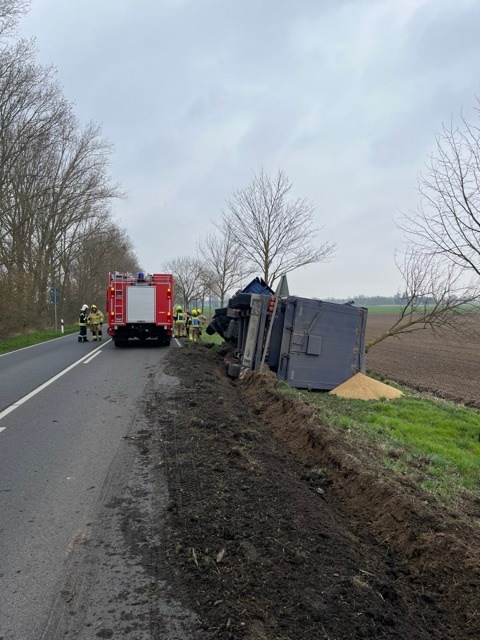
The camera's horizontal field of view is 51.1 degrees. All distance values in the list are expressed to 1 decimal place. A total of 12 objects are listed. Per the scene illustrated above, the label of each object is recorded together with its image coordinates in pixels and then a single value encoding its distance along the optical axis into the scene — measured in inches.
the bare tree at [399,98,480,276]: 349.8
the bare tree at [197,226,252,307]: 1093.5
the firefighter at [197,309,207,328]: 958.1
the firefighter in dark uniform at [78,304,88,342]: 878.4
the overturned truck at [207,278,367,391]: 419.8
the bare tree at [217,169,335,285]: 770.5
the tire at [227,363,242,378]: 472.8
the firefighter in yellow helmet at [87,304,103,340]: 885.8
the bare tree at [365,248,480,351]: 477.1
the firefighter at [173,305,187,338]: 958.0
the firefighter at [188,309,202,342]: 878.4
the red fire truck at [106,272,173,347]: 740.6
